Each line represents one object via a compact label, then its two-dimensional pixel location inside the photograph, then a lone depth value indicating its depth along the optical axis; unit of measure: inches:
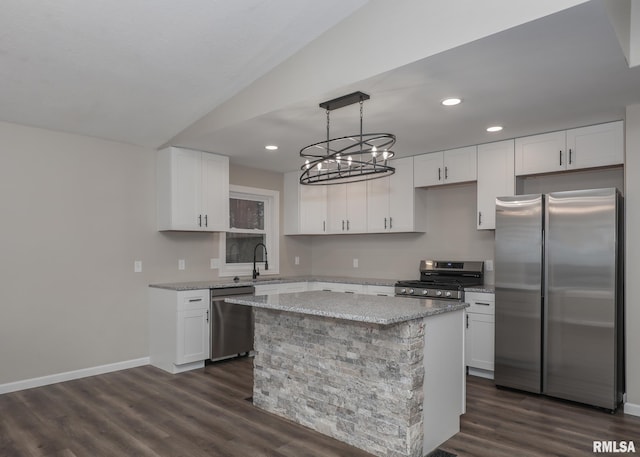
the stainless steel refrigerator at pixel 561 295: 135.9
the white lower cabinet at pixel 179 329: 176.9
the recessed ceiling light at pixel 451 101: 128.7
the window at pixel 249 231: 226.1
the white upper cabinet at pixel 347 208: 222.4
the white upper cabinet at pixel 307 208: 239.0
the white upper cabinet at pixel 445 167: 183.8
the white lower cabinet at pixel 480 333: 166.1
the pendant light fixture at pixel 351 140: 115.1
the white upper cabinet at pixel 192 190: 189.0
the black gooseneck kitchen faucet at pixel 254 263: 220.3
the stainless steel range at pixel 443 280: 175.0
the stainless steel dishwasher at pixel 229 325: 187.2
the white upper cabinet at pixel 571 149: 148.4
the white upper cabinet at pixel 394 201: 203.9
